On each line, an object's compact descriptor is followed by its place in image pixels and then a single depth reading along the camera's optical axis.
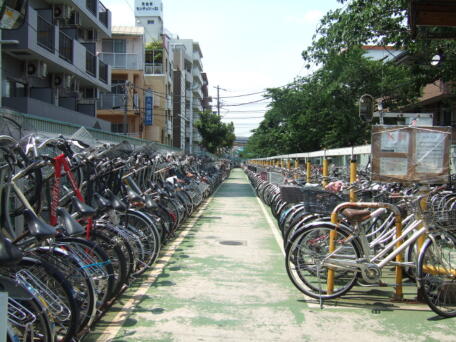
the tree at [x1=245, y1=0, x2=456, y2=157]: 11.58
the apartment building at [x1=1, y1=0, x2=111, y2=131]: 14.77
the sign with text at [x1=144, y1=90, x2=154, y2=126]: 32.29
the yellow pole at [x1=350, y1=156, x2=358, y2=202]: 5.90
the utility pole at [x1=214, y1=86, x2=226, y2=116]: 49.71
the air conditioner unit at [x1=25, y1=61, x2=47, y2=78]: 16.19
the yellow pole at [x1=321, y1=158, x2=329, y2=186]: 9.08
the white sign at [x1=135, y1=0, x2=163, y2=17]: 48.62
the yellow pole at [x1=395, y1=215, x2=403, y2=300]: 5.00
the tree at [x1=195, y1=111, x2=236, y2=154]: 50.16
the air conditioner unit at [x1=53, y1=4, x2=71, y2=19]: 18.42
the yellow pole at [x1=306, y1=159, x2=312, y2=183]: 10.56
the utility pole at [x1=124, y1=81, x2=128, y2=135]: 25.76
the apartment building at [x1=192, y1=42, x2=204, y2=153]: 68.31
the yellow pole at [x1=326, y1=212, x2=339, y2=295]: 5.00
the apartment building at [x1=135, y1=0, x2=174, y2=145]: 36.53
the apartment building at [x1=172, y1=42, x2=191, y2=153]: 51.22
